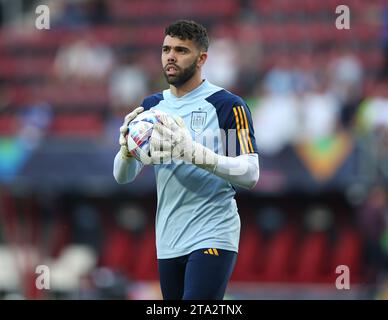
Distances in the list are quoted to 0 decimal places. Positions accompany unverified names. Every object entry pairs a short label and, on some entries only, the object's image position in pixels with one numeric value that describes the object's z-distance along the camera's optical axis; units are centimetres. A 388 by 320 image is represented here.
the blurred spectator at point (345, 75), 1485
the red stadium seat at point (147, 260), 1581
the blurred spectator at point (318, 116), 1452
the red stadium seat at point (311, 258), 1513
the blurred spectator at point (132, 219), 1634
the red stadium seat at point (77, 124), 1648
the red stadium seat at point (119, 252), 1600
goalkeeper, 595
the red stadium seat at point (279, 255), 1527
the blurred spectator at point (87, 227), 1638
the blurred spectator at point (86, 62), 1789
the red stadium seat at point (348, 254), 1482
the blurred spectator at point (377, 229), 1391
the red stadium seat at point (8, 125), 1653
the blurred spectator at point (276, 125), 1462
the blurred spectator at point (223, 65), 1591
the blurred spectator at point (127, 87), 1644
